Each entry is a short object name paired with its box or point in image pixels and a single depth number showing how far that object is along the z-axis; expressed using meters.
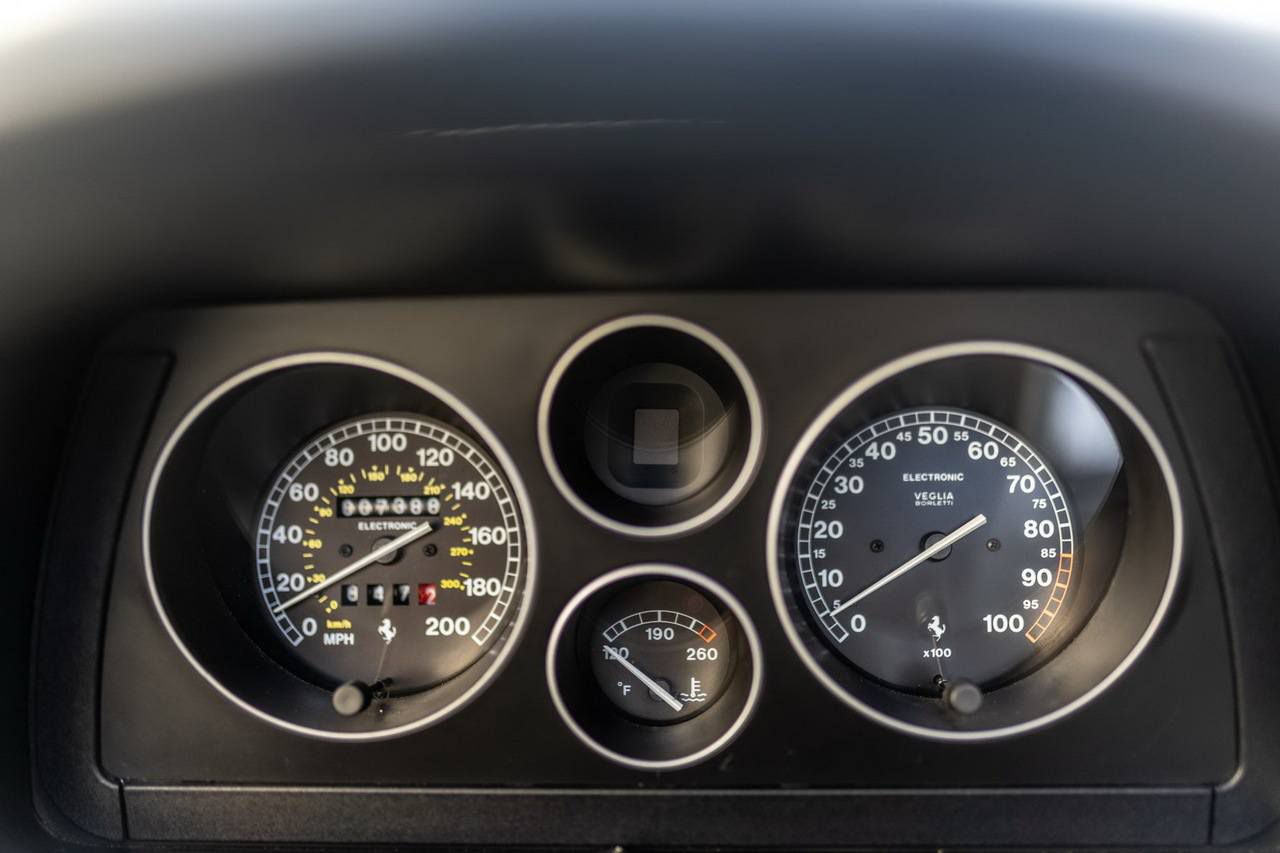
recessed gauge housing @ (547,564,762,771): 0.27
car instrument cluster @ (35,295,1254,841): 0.27
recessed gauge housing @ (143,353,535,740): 0.29
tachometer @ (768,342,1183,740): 0.28
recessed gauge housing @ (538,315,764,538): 0.27
